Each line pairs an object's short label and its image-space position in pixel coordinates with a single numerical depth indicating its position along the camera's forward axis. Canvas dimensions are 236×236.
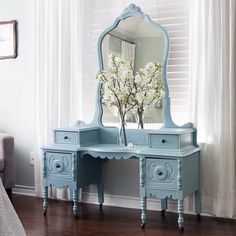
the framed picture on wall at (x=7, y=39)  4.56
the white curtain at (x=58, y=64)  4.18
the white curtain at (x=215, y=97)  3.55
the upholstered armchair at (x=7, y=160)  4.24
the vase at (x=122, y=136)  3.81
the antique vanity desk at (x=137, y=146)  3.37
